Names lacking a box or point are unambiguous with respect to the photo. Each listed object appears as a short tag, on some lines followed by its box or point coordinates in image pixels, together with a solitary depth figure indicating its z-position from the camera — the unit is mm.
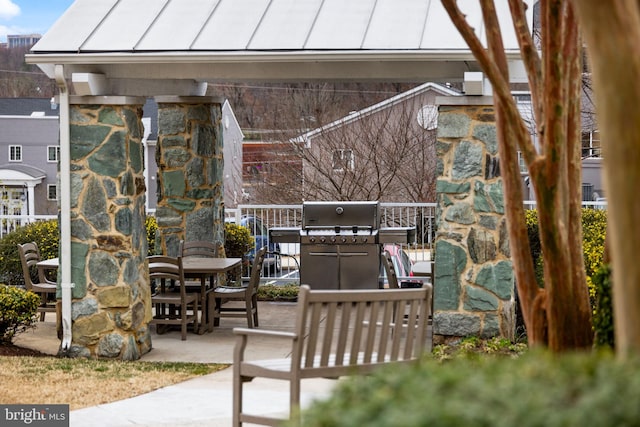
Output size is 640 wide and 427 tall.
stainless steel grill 19910
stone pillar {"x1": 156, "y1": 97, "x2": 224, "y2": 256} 20056
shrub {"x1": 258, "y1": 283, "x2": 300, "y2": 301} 21715
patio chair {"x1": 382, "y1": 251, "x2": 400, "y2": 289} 15278
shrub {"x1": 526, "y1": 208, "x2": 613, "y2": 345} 15517
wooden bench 8123
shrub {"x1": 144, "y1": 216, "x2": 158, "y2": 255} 22392
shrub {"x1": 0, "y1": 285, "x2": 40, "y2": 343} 14548
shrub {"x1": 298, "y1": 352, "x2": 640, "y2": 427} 3282
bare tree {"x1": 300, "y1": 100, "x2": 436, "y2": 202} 34378
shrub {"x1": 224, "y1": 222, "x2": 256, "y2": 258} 22379
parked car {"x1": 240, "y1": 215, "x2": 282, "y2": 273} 23295
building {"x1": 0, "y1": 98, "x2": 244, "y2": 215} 70296
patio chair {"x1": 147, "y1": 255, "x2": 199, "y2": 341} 16061
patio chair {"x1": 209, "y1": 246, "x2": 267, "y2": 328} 16844
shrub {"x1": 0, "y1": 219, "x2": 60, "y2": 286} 22140
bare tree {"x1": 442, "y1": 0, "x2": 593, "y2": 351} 7427
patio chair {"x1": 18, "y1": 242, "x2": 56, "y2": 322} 16921
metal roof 14096
